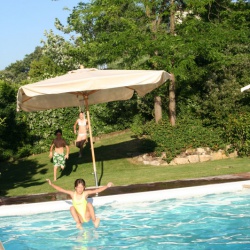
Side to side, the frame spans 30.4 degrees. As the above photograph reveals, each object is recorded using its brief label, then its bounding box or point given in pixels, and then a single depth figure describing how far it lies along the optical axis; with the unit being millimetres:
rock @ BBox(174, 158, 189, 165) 16141
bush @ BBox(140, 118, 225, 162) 16322
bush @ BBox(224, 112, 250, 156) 16064
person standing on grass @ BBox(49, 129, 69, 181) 14172
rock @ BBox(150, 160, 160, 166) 16188
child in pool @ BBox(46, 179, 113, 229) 8594
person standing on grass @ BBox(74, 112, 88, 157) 16156
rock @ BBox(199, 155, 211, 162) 16219
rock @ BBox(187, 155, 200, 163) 16172
